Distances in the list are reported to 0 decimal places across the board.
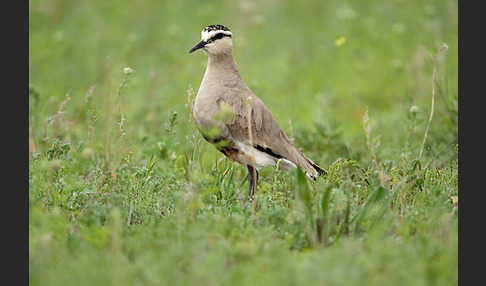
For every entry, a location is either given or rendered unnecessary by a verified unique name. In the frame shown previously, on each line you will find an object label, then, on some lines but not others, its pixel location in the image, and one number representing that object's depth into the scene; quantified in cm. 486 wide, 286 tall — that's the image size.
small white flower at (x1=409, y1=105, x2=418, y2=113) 1025
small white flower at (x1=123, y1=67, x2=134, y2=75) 856
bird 1020
